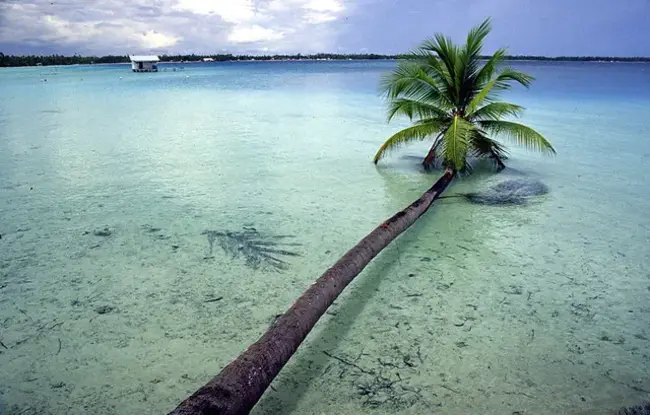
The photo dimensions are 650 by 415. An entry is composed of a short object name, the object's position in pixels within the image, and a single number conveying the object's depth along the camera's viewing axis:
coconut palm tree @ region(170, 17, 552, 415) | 7.84
